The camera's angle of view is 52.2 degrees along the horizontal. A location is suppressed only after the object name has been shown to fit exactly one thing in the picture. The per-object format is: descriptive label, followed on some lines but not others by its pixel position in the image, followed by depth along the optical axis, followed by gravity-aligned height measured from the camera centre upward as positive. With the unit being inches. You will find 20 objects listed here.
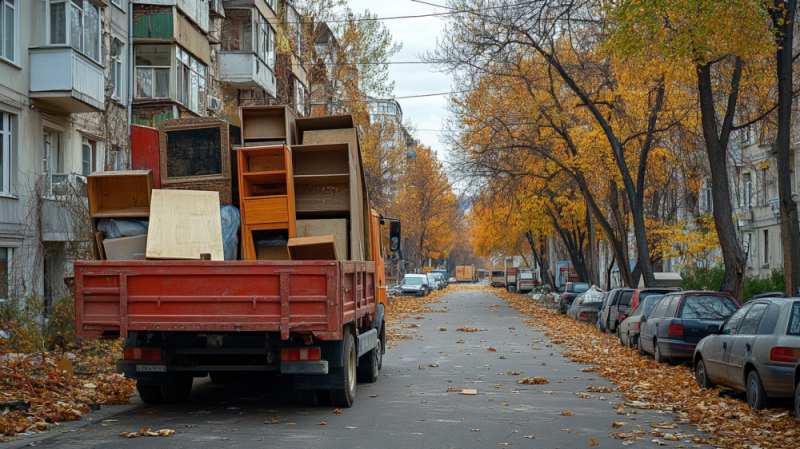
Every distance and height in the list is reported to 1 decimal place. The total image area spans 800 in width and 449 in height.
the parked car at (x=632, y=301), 850.8 -59.1
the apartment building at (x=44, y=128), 738.2 +130.4
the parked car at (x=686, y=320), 600.4 -55.4
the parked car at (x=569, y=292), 1424.7 -77.8
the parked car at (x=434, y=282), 2906.3 -110.5
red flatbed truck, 356.8 -21.4
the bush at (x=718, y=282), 1005.8 -50.7
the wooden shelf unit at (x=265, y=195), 407.2 +30.3
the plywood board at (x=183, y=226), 379.6 +14.9
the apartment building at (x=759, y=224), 1599.4 +41.6
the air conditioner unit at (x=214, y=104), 1182.9 +222.8
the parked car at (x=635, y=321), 747.3 -68.0
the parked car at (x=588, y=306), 1188.5 -84.5
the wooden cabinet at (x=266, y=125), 448.5 +72.3
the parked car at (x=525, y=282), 2717.3 -108.1
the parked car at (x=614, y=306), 937.5 -68.8
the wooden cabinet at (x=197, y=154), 414.0 +52.5
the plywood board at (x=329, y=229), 437.1 +13.6
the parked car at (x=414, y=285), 2233.0 -91.3
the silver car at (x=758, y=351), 371.6 -52.8
